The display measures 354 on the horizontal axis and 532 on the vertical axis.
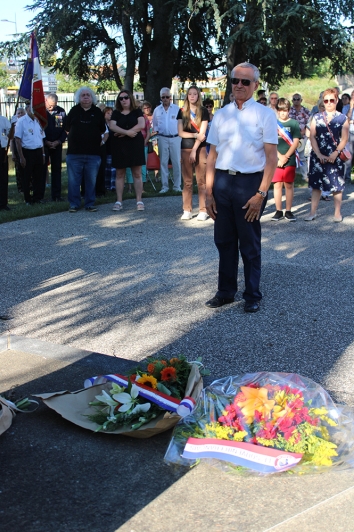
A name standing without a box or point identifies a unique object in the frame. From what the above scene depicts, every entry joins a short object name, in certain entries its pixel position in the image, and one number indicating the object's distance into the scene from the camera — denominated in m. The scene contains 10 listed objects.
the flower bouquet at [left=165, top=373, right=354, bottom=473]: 3.12
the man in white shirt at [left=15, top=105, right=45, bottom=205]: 11.73
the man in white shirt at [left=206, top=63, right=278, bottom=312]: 5.34
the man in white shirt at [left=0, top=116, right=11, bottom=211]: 11.38
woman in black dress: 10.46
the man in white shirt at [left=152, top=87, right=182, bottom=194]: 13.37
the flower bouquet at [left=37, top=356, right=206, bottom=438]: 3.52
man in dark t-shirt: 10.66
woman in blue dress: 9.36
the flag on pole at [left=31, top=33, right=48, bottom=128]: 12.29
